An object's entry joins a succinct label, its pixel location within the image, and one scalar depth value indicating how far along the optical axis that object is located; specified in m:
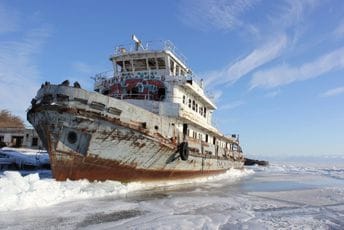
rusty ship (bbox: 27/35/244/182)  13.90
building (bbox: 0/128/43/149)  36.75
